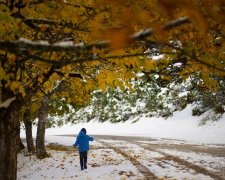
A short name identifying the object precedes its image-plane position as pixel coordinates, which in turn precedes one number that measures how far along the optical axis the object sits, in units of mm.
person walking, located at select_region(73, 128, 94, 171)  12828
